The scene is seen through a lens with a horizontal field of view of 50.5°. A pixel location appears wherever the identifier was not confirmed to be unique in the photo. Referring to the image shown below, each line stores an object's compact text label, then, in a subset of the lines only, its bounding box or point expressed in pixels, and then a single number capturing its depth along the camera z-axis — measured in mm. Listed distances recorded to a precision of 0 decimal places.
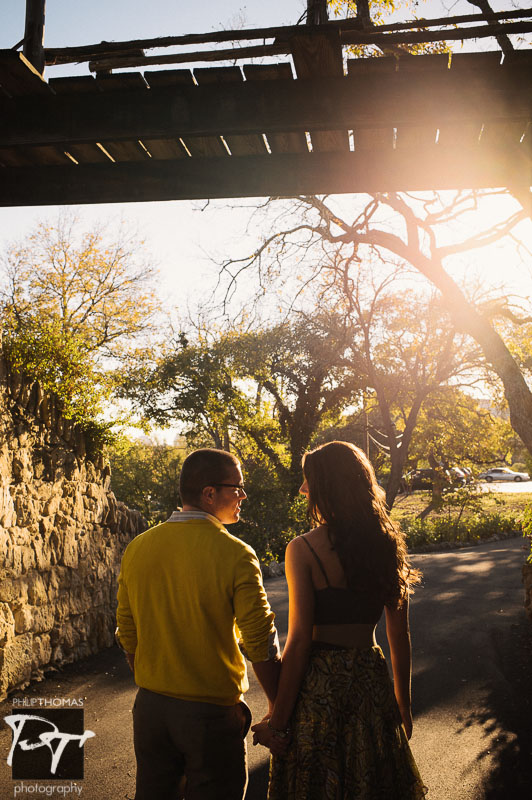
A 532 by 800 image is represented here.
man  2035
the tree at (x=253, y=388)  17578
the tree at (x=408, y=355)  16312
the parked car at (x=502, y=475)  56469
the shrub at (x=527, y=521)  5946
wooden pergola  2359
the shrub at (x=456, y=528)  16812
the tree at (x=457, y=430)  19078
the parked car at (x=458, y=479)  19875
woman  2062
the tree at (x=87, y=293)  23156
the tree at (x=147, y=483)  17141
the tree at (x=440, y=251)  5527
